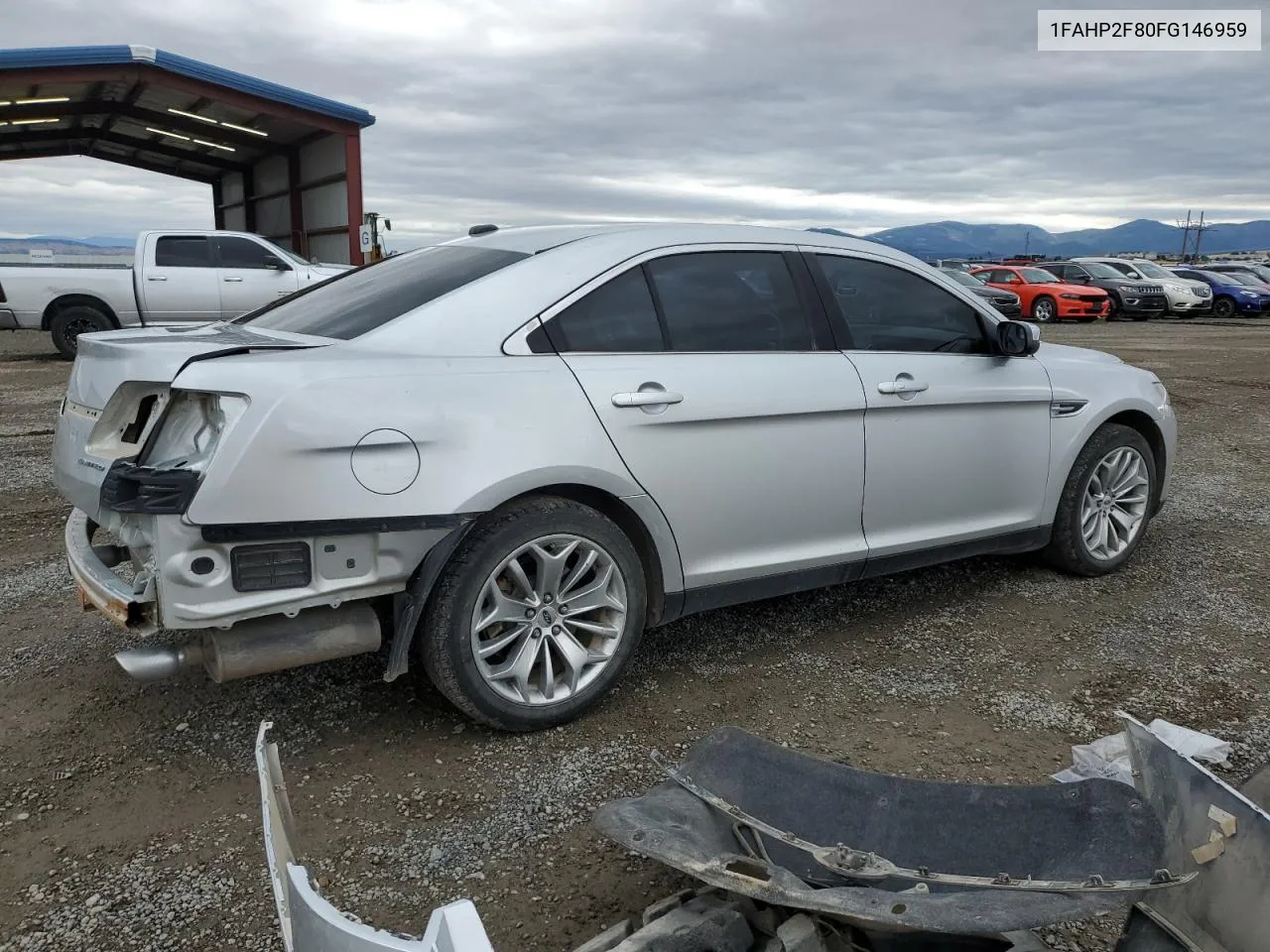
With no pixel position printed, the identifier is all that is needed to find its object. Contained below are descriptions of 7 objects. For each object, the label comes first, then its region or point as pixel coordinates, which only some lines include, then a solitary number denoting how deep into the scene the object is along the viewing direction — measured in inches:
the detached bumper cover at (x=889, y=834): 72.8
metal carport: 634.2
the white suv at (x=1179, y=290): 997.8
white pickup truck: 516.7
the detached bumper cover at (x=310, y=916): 54.2
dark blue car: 1039.0
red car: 922.7
